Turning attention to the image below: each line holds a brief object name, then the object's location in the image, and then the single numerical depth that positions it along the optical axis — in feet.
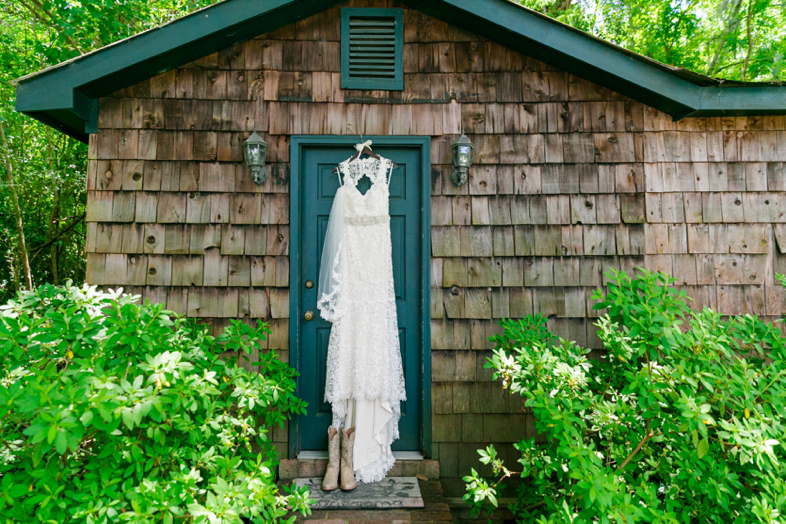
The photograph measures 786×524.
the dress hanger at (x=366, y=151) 8.96
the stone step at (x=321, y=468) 8.66
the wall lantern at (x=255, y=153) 8.60
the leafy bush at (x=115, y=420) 4.93
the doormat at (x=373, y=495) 7.62
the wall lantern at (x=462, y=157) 8.72
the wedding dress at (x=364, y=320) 8.54
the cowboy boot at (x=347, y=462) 7.98
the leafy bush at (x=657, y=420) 5.68
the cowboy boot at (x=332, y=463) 8.03
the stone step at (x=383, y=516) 7.29
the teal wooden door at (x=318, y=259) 9.05
